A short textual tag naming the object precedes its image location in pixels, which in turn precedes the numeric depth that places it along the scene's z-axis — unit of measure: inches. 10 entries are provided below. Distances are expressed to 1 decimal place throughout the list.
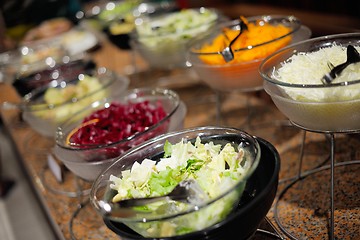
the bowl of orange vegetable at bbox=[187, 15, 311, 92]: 44.5
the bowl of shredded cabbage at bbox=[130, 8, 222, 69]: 60.8
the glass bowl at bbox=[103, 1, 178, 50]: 75.3
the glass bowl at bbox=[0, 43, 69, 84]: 76.9
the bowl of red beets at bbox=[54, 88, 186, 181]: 41.2
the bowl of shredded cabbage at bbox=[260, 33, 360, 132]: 30.4
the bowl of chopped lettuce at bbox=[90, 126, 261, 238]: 27.3
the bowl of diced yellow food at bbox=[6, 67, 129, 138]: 56.5
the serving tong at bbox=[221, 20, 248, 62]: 44.2
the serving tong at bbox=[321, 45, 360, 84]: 30.9
